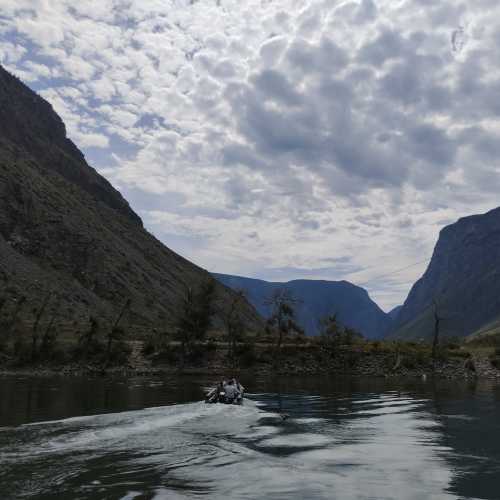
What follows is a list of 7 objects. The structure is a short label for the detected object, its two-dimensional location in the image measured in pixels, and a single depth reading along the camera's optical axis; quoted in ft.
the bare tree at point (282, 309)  256.52
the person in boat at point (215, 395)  118.93
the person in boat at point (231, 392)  118.01
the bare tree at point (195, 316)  254.27
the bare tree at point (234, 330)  252.21
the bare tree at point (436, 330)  260.58
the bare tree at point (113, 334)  236.61
